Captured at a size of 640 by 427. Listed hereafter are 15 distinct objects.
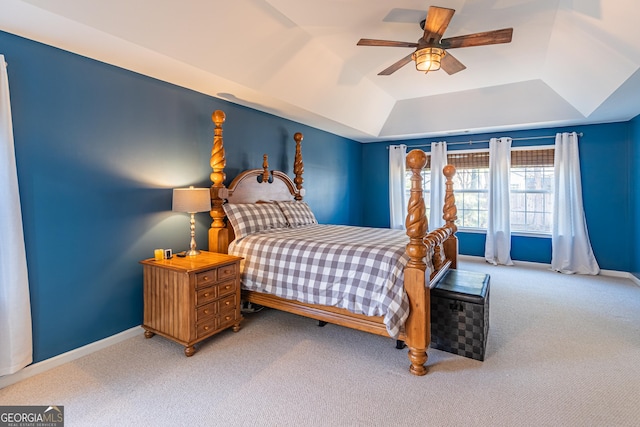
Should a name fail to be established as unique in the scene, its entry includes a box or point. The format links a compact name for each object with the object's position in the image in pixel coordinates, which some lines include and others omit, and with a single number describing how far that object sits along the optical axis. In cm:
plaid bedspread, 228
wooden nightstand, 243
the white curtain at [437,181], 579
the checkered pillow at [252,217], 323
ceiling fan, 221
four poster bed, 224
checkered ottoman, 235
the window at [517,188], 518
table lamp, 277
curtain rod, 503
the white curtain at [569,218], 473
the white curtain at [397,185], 630
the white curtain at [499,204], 525
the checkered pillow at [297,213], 388
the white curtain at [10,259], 198
